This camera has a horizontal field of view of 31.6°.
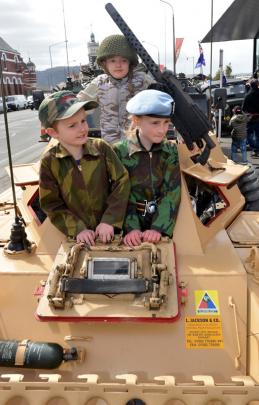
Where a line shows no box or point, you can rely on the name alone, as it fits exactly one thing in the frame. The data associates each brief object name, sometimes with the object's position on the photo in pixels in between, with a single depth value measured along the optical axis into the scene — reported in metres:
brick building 64.12
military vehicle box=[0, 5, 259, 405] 2.35
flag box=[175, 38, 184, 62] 9.27
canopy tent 17.59
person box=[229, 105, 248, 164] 9.93
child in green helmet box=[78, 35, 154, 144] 3.74
